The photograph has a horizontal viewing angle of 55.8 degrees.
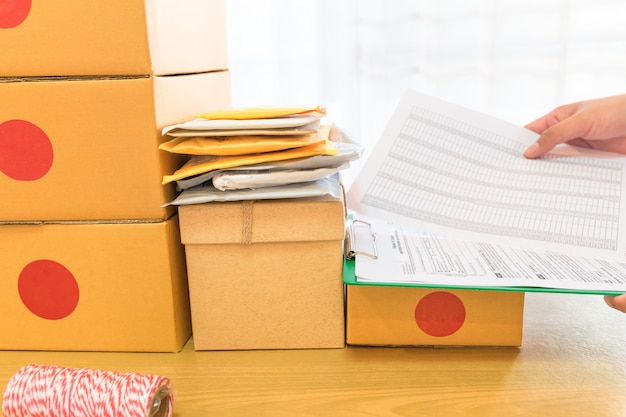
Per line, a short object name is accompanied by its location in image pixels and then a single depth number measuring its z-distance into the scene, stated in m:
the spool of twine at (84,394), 0.48
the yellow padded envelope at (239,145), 0.61
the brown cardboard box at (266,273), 0.62
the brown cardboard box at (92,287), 0.63
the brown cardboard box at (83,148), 0.60
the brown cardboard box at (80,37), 0.58
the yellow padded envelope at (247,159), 0.61
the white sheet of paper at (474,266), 0.58
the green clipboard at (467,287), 0.55
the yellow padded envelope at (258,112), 0.62
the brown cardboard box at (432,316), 0.62
